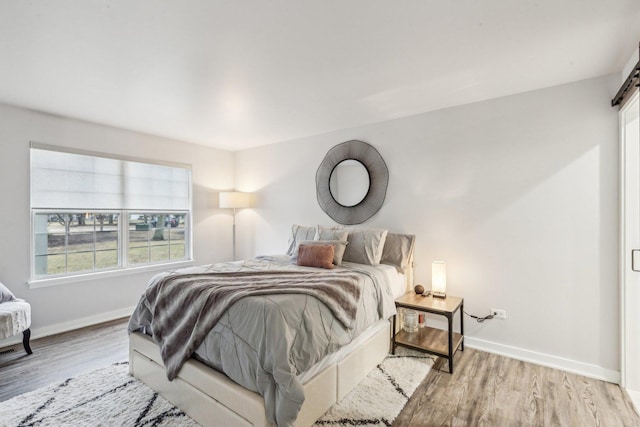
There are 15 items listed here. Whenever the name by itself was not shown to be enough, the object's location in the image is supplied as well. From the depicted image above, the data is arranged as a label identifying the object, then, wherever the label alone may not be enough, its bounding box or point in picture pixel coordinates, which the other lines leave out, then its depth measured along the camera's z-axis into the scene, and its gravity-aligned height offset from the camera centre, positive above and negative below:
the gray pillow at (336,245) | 3.20 -0.33
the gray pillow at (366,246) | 3.21 -0.34
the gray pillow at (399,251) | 3.22 -0.39
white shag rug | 1.95 -1.32
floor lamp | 4.80 +0.24
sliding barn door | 2.28 -0.25
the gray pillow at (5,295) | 2.90 -0.77
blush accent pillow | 3.02 -0.42
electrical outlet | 2.89 -0.96
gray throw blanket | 1.95 -0.58
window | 3.43 +0.04
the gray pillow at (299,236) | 3.73 -0.26
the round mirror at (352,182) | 3.69 +0.42
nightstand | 2.57 -1.17
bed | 1.62 -0.88
